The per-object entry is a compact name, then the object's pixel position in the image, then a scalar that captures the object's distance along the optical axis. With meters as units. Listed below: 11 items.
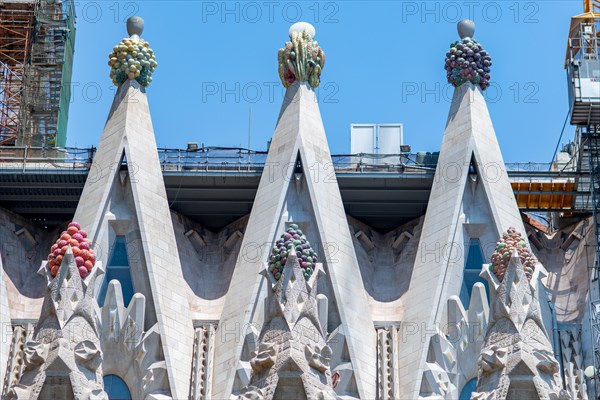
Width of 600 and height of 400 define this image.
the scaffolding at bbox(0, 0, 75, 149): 56.19
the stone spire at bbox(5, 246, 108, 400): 37.84
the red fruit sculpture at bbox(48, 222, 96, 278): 40.56
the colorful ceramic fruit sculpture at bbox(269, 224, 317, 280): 40.34
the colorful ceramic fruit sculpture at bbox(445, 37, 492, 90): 48.34
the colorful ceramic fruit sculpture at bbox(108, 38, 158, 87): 48.25
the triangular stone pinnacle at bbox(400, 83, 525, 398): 44.69
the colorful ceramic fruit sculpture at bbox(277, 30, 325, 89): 48.28
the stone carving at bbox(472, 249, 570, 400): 37.75
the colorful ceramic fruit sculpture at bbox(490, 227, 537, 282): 40.75
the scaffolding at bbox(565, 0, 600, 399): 46.98
